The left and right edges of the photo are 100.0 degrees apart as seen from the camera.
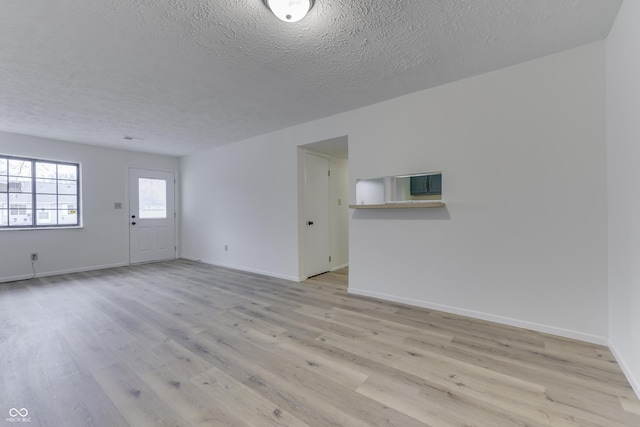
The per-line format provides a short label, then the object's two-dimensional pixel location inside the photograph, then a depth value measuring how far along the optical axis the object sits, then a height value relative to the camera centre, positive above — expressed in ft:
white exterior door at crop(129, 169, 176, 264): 19.53 -0.10
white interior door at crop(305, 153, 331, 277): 15.01 -0.11
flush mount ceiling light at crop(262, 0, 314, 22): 5.59 +4.36
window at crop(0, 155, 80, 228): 14.99 +1.34
